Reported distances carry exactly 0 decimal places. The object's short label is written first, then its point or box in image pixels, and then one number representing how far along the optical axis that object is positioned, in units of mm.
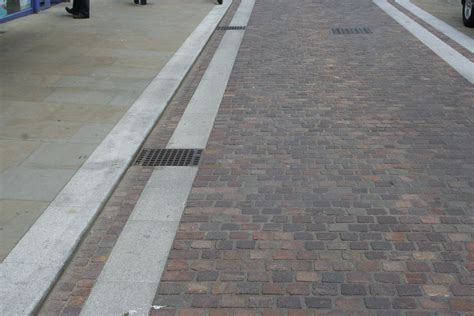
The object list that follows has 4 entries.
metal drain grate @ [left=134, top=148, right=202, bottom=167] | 5965
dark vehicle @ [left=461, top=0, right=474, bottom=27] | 13484
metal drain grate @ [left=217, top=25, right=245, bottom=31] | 13829
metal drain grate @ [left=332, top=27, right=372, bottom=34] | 13461
